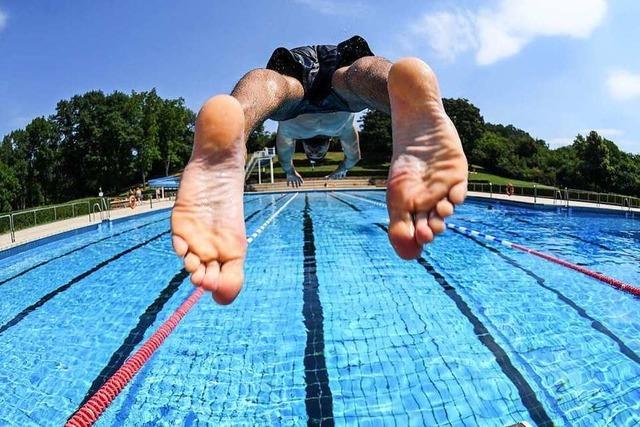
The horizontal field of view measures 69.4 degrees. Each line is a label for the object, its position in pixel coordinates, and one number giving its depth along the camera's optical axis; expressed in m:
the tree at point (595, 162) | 25.73
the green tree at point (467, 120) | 45.62
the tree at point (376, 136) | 42.44
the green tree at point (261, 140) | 44.01
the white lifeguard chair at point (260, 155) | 21.42
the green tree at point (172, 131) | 38.50
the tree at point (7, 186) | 30.98
